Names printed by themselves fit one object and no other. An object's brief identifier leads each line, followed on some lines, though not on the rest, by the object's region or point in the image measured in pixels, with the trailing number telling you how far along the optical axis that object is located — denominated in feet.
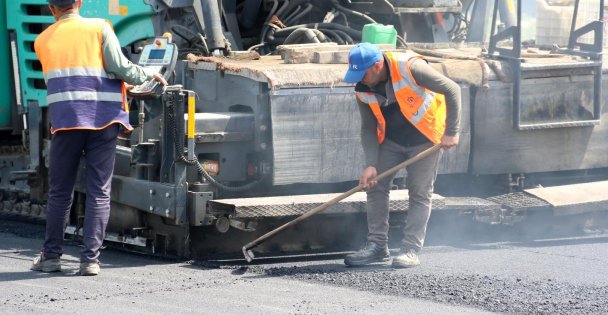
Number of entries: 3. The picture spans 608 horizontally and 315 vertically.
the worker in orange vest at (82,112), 43.88
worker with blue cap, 45.83
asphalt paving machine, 48.34
